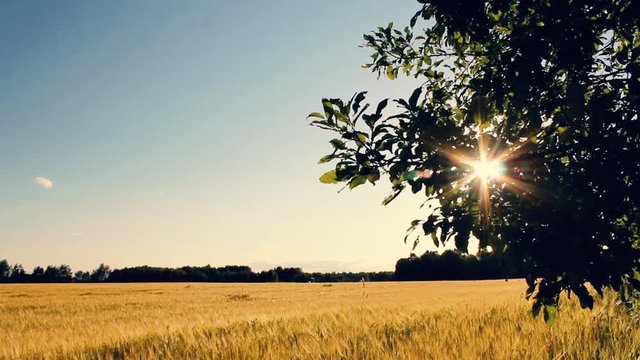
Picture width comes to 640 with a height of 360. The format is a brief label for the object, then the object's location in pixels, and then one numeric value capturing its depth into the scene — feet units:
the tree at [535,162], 5.88
